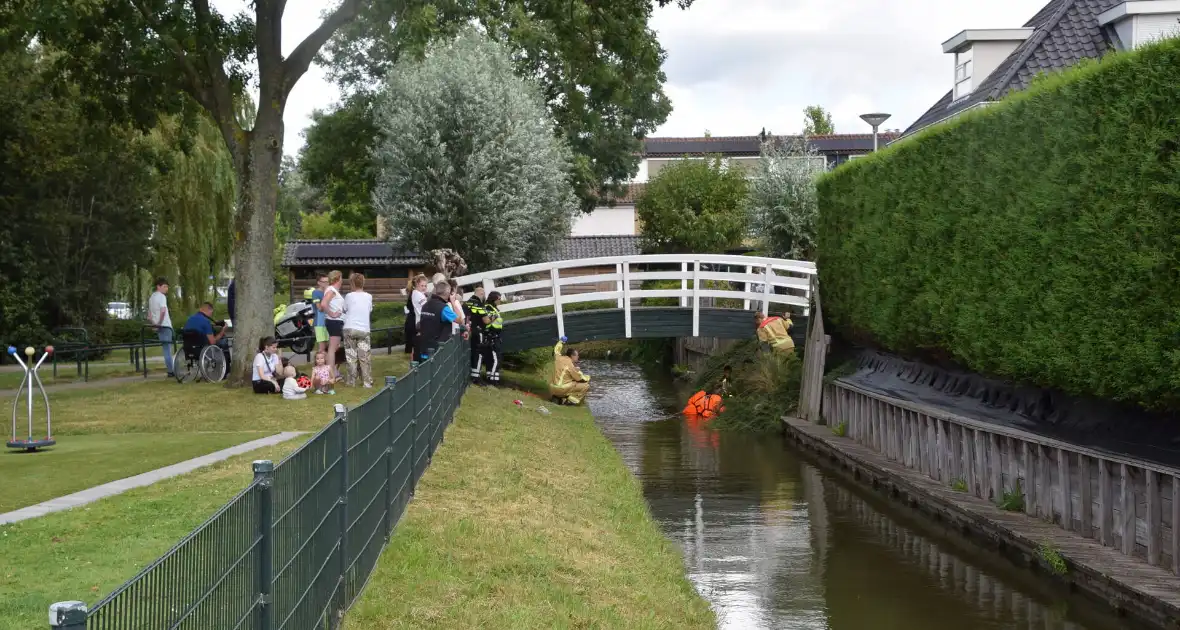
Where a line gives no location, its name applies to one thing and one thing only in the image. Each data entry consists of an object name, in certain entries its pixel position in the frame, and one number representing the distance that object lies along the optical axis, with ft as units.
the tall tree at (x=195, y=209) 117.29
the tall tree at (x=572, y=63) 73.51
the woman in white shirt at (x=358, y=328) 64.03
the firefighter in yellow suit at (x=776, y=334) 84.07
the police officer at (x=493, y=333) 79.15
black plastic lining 36.04
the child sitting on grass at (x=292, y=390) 63.05
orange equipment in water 84.23
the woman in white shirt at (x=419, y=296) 75.15
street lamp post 88.99
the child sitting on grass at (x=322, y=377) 63.67
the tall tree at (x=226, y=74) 68.08
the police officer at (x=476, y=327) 78.64
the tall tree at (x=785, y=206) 124.77
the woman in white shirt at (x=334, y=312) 64.03
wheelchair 73.67
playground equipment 45.57
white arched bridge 87.86
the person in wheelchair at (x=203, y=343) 73.87
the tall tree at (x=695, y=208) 171.01
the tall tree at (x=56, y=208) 100.78
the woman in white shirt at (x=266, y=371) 64.80
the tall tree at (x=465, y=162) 105.09
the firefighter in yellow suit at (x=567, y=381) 85.66
